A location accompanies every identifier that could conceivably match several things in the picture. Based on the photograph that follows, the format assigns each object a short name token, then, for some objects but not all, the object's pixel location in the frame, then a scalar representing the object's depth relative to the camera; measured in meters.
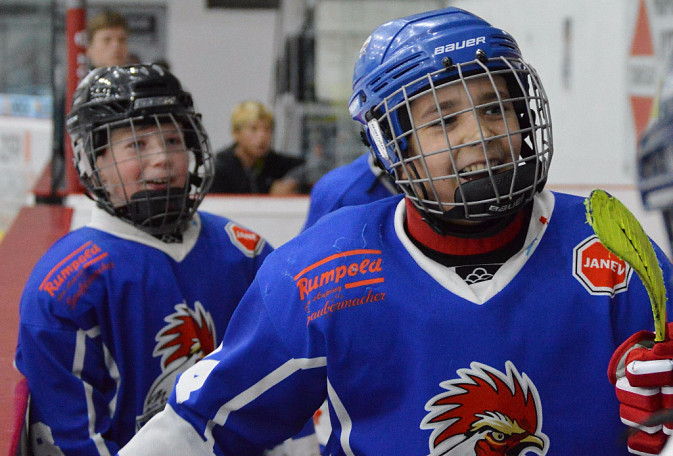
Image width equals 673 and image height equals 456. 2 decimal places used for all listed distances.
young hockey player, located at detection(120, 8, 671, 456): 2.85
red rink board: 3.27
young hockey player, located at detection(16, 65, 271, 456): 3.32
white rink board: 5.75
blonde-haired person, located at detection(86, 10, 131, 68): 5.61
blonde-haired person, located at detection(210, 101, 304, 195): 6.69
